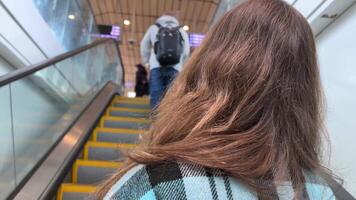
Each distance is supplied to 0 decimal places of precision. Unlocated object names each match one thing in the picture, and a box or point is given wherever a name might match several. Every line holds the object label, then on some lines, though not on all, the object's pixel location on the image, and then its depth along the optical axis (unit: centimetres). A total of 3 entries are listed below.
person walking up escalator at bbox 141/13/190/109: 487
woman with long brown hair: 74
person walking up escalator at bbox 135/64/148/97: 1020
